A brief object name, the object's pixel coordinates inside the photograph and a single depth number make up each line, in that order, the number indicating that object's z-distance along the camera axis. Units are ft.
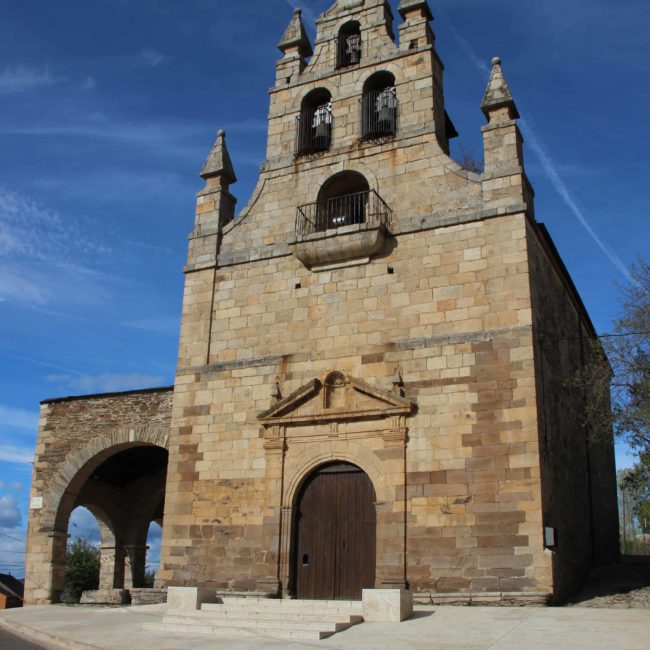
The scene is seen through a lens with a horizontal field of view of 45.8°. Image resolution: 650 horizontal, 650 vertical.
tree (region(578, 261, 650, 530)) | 44.75
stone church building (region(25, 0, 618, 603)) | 40.34
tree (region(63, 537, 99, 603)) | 81.13
